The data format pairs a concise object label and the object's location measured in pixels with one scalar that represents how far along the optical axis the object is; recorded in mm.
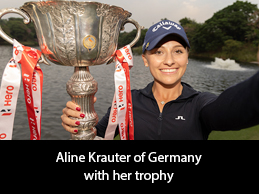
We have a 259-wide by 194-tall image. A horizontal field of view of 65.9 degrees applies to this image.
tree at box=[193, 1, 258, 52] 47875
